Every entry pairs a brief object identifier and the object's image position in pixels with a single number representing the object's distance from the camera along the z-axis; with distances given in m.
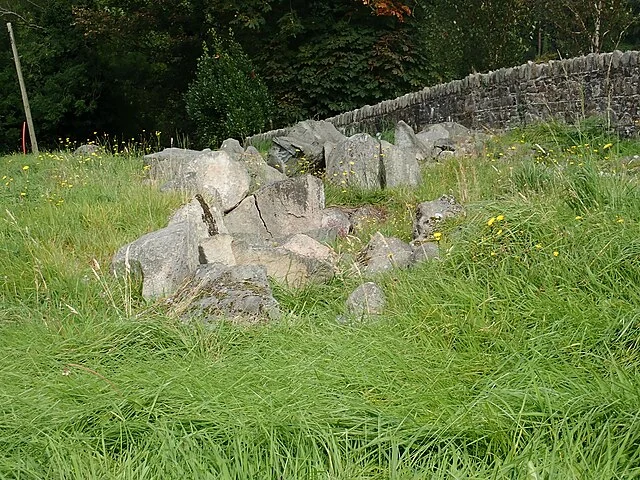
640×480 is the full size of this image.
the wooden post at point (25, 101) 18.94
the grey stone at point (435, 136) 9.92
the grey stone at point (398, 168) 7.90
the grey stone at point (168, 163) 7.53
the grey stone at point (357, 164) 8.06
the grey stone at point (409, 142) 9.37
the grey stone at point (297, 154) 9.28
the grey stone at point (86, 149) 10.49
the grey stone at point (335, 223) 6.33
